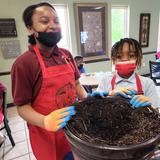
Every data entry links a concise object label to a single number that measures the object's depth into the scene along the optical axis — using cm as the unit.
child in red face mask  108
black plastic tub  43
